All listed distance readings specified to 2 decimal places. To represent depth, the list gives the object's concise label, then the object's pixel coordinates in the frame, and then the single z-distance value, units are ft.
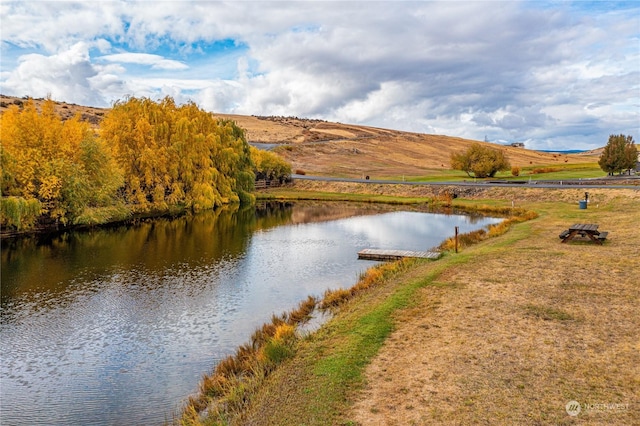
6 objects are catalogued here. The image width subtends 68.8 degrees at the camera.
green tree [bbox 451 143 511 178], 257.96
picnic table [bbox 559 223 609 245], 87.51
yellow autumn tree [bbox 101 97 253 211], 176.14
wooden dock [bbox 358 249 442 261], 97.56
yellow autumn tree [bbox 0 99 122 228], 130.11
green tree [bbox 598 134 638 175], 225.56
